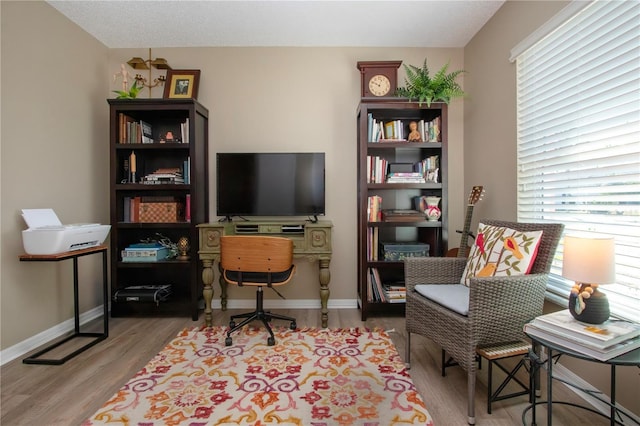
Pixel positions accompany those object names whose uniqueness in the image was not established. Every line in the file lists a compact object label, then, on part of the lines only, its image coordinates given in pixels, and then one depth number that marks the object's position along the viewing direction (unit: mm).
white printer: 2025
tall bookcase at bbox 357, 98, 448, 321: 2742
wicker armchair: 1470
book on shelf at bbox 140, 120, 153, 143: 2865
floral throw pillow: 1625
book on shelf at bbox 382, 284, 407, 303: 2818
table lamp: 1227
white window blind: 1437
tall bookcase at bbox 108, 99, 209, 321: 2787
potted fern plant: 2619
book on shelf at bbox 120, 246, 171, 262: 2822
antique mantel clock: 2803
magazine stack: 1129
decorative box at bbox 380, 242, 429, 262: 2811
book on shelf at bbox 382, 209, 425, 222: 2766
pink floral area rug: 1490
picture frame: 2943
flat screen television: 2936
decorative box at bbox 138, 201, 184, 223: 2859
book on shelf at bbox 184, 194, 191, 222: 2814
